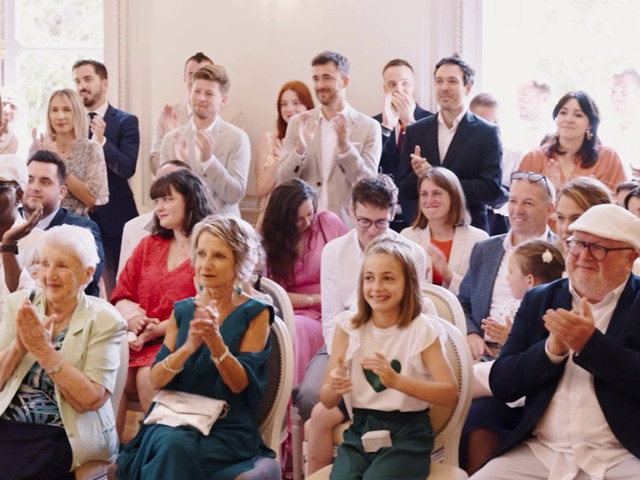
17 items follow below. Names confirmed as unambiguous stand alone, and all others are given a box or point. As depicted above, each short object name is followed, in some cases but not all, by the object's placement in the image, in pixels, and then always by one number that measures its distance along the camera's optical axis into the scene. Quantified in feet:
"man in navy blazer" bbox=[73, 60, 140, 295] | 19.67
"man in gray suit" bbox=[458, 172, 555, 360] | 13.19
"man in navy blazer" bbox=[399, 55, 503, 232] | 16.34
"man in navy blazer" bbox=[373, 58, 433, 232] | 18.57
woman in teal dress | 10.02
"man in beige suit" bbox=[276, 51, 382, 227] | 17.28
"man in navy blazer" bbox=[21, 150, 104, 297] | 14.93
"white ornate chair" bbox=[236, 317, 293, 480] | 10.88
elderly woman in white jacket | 10.28
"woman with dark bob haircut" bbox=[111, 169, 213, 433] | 13.14
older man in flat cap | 9.19
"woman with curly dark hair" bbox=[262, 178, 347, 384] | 14.84
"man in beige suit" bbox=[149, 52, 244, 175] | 20.68
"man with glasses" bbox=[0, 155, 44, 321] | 13.23
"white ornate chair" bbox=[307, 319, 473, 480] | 10.53
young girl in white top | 9.93
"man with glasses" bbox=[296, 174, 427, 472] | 13.69
